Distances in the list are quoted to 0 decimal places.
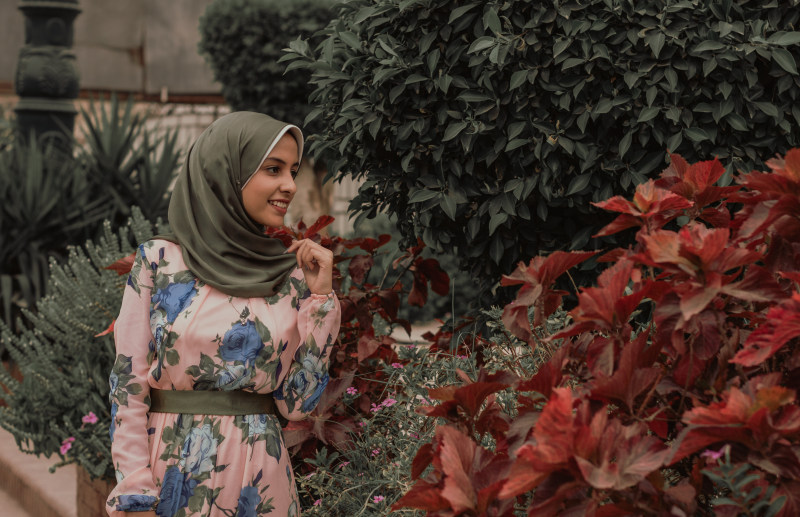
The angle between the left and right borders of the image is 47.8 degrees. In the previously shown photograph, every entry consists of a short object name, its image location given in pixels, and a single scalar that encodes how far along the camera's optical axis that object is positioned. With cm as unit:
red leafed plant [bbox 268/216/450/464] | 277
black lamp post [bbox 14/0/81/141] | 661
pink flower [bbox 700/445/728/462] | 128
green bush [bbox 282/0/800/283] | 270
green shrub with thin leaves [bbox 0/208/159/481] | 385
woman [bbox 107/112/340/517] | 222
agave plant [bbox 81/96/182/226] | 630
